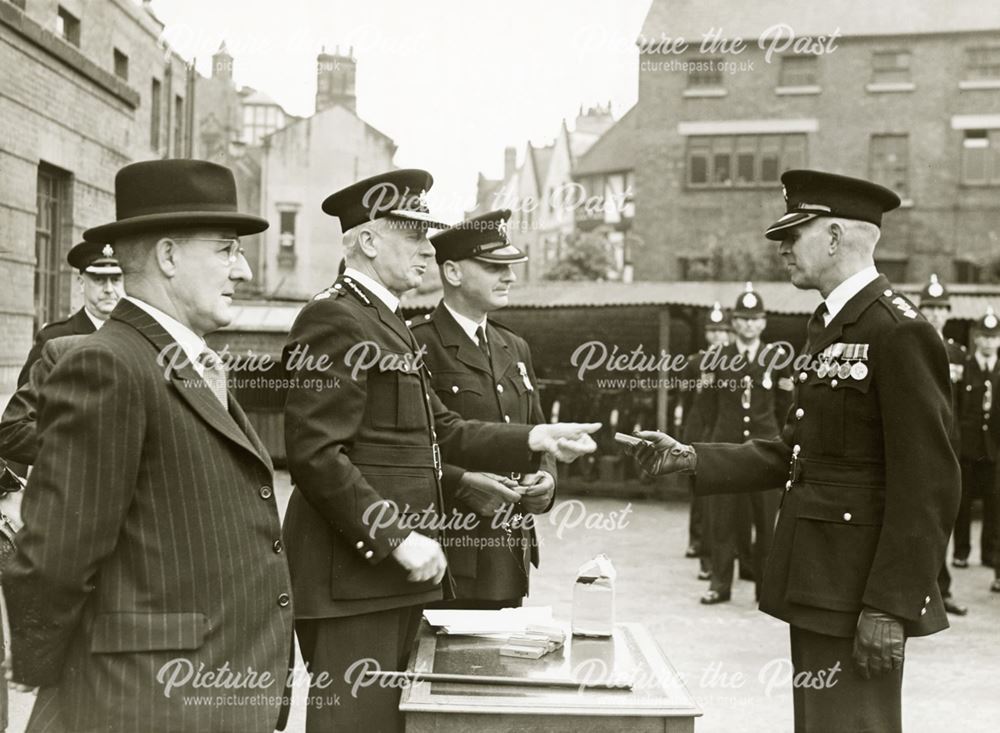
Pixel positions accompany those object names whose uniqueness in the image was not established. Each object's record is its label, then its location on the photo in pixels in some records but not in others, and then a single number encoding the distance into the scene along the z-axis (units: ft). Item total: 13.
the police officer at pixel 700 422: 31.01
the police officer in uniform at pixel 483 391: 14.70
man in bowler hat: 7.39
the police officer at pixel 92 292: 18.74
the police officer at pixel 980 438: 33.04
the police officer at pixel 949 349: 26.45
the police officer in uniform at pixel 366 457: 10.87
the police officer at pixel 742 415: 27.43
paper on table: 11.76
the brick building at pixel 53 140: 29.37
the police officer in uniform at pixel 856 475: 10.61
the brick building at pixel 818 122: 91.04
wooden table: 9.25
